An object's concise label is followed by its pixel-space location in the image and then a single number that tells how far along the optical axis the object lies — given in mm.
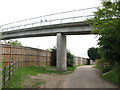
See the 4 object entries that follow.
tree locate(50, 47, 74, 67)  23486
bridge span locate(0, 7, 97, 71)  15984
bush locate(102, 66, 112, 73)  13062
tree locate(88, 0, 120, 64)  8180
